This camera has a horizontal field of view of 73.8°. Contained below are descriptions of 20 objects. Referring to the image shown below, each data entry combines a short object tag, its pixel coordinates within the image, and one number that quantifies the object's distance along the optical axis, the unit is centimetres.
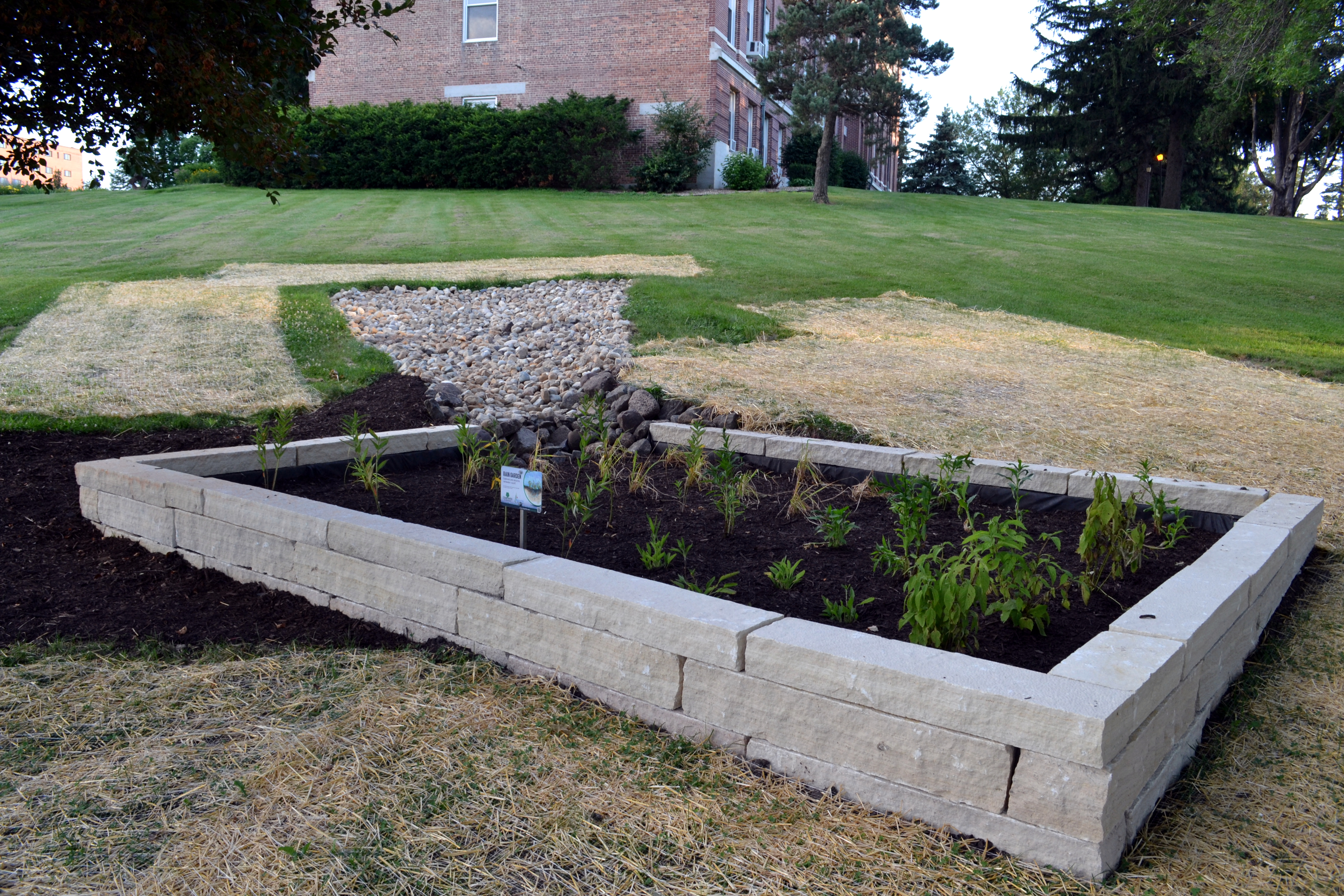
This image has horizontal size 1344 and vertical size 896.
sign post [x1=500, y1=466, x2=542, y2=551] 319
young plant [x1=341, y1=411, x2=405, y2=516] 438
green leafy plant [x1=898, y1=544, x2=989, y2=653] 261
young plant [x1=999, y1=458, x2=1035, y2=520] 400
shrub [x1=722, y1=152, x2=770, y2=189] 2205
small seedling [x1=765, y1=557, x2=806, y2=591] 333
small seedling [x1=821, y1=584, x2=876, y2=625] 300
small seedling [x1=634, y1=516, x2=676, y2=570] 351
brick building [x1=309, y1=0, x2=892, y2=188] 2231
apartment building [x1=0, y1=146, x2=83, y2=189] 7762
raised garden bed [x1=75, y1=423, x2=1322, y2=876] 206
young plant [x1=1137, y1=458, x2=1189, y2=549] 385
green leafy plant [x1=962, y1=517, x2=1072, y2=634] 284
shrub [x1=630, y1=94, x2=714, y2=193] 2170
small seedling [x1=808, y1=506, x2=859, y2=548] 378
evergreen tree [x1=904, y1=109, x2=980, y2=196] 4334
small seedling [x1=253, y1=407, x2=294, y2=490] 444
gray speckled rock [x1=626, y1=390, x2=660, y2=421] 596
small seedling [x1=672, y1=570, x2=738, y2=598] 317
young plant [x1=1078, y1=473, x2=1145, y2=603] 334
